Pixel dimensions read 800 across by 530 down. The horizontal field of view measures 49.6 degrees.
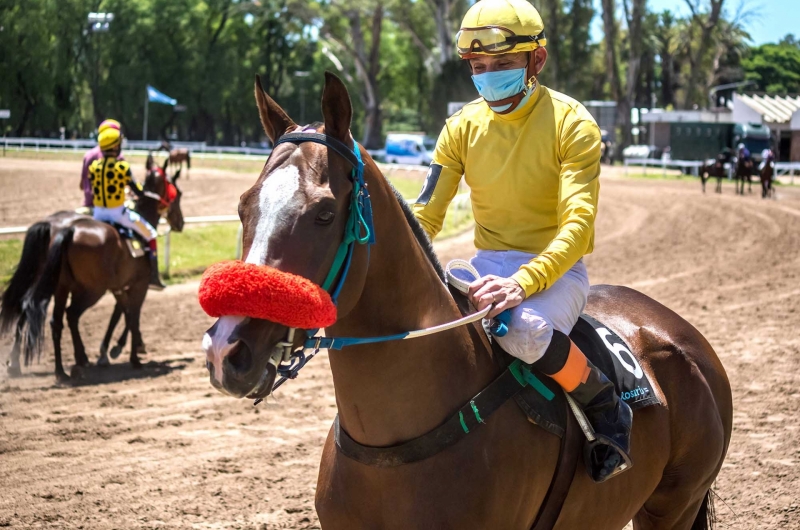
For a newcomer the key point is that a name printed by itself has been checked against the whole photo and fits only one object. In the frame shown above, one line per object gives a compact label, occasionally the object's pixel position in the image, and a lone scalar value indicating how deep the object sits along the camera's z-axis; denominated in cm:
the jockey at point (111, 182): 989
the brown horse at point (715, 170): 3238
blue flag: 3616
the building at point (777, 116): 4697
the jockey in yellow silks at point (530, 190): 305
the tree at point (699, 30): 5119
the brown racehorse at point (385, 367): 248
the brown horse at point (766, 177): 3019
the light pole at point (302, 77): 6153
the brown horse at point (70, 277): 888
